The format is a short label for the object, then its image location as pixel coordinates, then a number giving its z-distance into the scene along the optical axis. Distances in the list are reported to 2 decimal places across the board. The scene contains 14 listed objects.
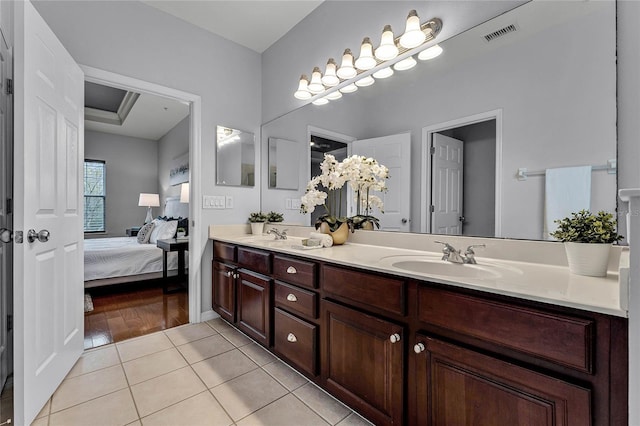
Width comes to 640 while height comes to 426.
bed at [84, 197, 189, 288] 3.36
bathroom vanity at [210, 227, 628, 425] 0.75
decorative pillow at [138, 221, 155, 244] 4.24
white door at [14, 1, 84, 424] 1.32
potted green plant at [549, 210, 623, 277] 1.02
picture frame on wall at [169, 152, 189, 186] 4.94
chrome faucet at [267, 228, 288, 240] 2.47
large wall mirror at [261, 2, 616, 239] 1.15
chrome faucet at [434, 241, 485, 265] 1.35
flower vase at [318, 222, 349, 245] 2.00
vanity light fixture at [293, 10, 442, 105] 1.63
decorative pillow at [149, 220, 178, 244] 4.04
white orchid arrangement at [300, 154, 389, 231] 1.99
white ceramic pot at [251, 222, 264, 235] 2.84
